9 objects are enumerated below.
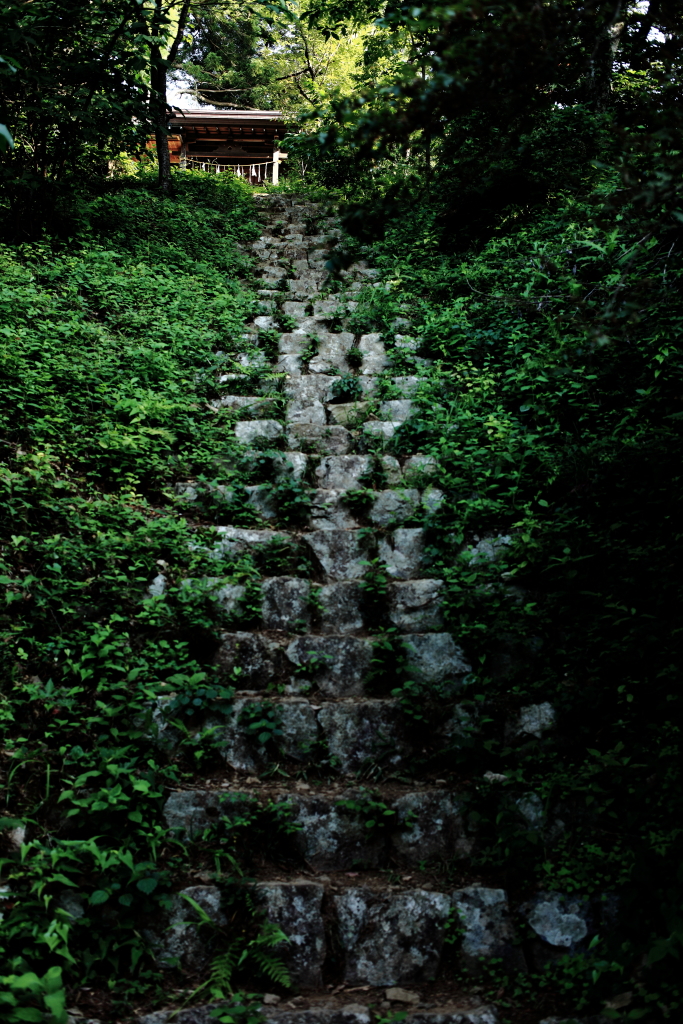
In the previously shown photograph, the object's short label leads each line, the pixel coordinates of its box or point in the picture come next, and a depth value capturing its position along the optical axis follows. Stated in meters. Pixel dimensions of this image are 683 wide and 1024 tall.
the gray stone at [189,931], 2.91
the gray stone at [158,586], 4.35
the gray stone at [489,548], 4.70
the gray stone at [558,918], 2.92
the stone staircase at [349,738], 2.98
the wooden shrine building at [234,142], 19.50
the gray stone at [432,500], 5.37
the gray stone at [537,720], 3.66
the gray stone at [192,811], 3.33
